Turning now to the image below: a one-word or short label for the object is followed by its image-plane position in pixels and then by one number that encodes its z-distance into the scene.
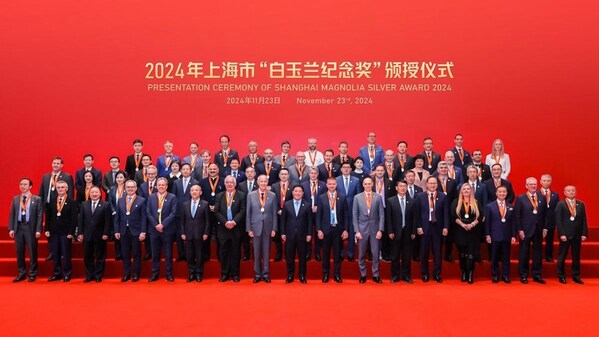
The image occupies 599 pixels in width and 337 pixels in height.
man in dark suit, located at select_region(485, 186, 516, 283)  5.50
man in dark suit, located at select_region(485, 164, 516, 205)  5.81
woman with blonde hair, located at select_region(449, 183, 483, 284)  5.48
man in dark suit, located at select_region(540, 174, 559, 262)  5.66
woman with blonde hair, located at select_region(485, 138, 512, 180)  6.51
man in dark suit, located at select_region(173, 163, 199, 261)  5.87
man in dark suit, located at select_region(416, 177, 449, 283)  5.52
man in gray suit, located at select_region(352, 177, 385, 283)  5.49
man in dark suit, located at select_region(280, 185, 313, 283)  5.55
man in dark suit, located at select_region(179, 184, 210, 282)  5.57
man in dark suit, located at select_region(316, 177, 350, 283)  5.56
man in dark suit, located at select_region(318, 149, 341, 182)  6.21
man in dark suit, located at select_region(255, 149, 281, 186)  6.30
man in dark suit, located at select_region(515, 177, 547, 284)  5.52
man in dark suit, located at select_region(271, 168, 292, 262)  5.85
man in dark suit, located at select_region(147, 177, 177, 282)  5.59
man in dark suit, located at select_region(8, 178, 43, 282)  5.67
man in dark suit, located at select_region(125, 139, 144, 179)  6.51
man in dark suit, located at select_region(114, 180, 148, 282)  5.60
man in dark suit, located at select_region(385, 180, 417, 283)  5.52
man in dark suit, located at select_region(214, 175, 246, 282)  5.57
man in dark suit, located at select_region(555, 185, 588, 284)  5.50
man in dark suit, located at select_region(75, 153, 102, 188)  6.26
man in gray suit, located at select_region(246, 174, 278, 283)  5.55
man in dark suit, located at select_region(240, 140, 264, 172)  6.40
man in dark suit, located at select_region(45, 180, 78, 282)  5.64
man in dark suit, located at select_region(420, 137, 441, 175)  6.37
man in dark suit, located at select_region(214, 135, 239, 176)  6.46
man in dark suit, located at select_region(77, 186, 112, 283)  5.60
